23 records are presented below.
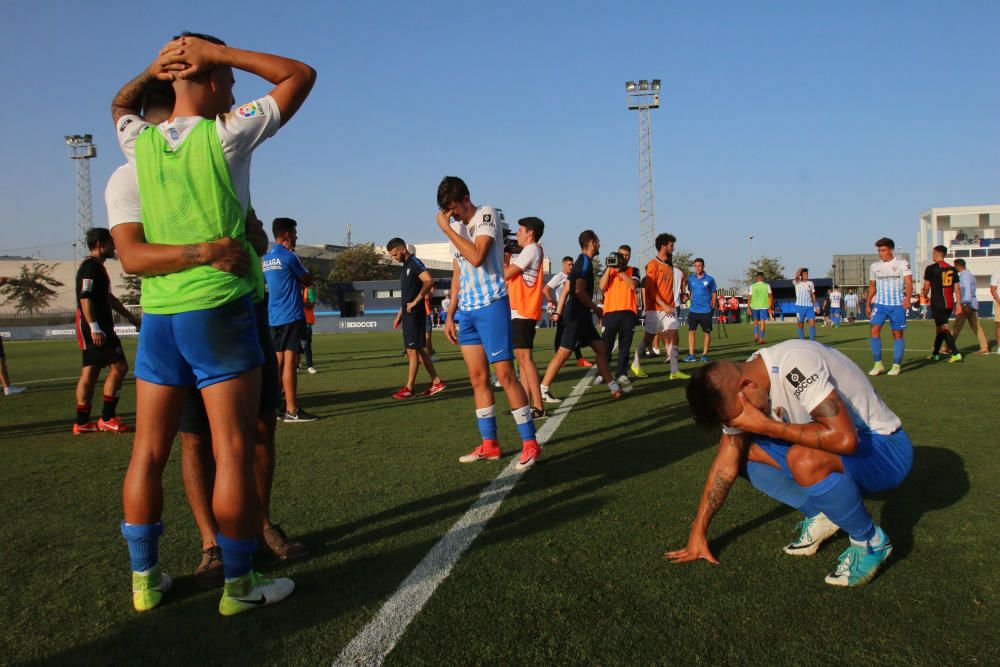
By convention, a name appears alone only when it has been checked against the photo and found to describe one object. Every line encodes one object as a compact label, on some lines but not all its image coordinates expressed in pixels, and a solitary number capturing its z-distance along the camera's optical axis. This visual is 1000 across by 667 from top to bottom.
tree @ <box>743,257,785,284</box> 77.88
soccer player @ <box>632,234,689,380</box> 10.64
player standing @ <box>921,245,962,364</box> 12.03
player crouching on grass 2.63
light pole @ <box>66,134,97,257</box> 57.06
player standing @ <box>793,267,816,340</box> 18.03
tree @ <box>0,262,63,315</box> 57.59
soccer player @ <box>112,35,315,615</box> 2.31
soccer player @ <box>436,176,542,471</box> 4.87
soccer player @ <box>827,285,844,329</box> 38.19
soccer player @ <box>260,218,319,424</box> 6.86
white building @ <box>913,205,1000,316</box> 73.12
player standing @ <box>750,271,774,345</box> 19.62
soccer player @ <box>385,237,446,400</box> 8.92
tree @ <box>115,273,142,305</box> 60.08
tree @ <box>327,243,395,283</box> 71.38
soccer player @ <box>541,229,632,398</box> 8.52
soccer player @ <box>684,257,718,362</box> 14.41
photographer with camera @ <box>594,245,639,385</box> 9.25
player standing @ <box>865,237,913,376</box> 10.12
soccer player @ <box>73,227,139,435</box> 6.58
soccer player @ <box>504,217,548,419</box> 6.80
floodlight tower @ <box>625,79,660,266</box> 40.88
